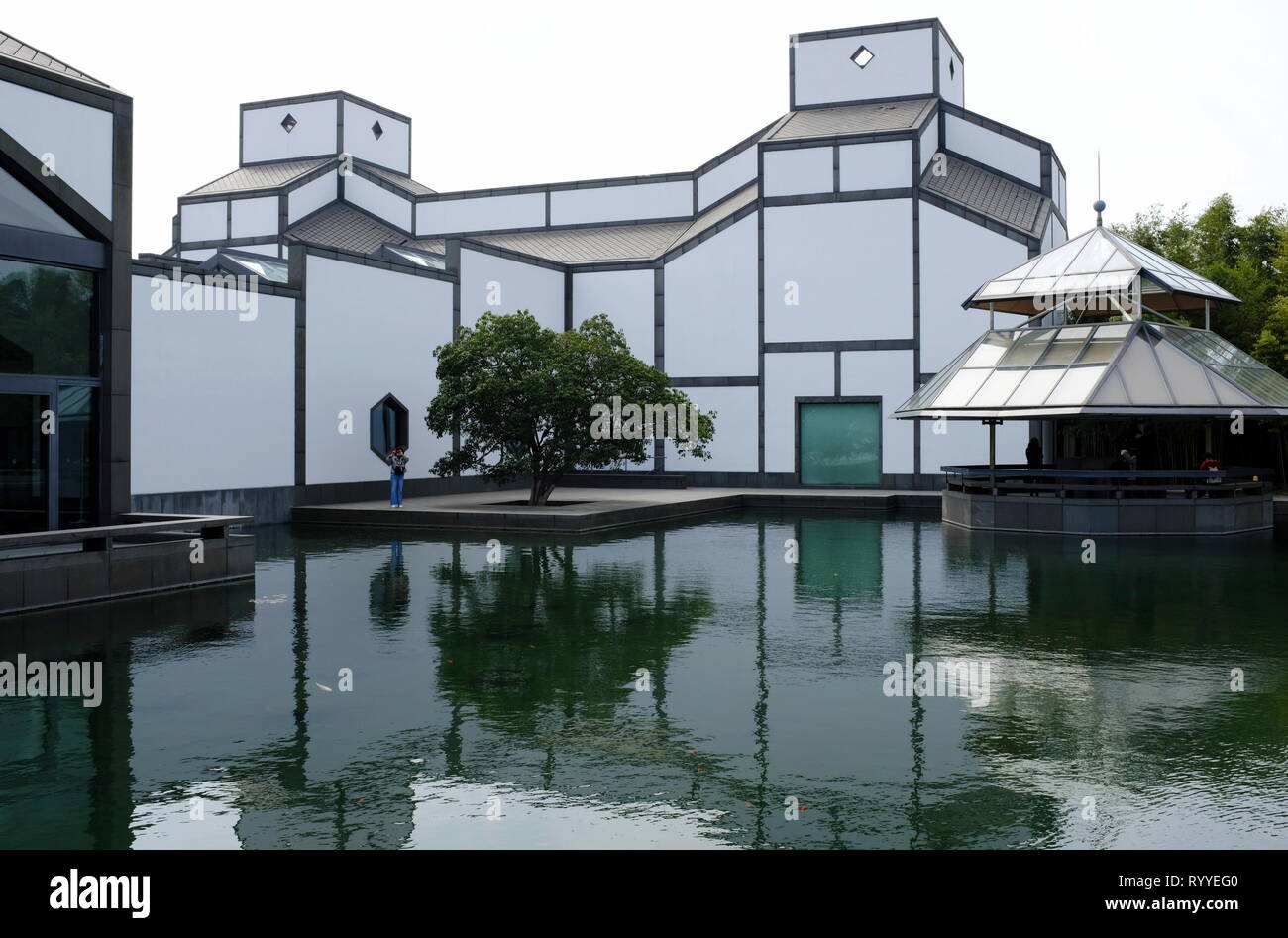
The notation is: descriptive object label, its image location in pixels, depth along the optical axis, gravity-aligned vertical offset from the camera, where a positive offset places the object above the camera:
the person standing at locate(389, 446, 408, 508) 25.83 +0.23
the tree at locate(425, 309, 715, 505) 25.02 +1.87
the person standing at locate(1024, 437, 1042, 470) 28.89 +0.77
